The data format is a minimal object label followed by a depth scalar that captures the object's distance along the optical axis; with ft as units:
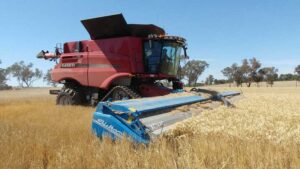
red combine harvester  31.27
